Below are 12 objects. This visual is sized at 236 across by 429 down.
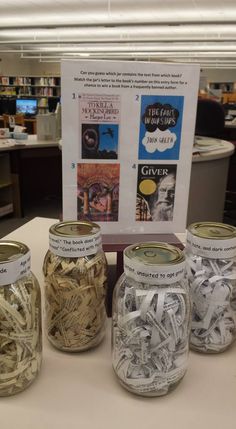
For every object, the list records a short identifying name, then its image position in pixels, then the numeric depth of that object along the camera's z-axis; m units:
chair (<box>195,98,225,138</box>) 3.62
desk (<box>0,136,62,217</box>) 3.91
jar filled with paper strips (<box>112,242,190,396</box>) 0.52
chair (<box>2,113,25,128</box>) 5.35
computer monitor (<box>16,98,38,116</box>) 9.45
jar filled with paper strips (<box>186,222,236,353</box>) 0.61
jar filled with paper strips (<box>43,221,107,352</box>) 0.60
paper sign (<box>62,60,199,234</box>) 0.71
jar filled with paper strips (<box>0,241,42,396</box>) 0.52
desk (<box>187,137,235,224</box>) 2.68
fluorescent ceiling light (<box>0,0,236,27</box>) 6.57
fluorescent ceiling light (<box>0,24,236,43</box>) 8.29
